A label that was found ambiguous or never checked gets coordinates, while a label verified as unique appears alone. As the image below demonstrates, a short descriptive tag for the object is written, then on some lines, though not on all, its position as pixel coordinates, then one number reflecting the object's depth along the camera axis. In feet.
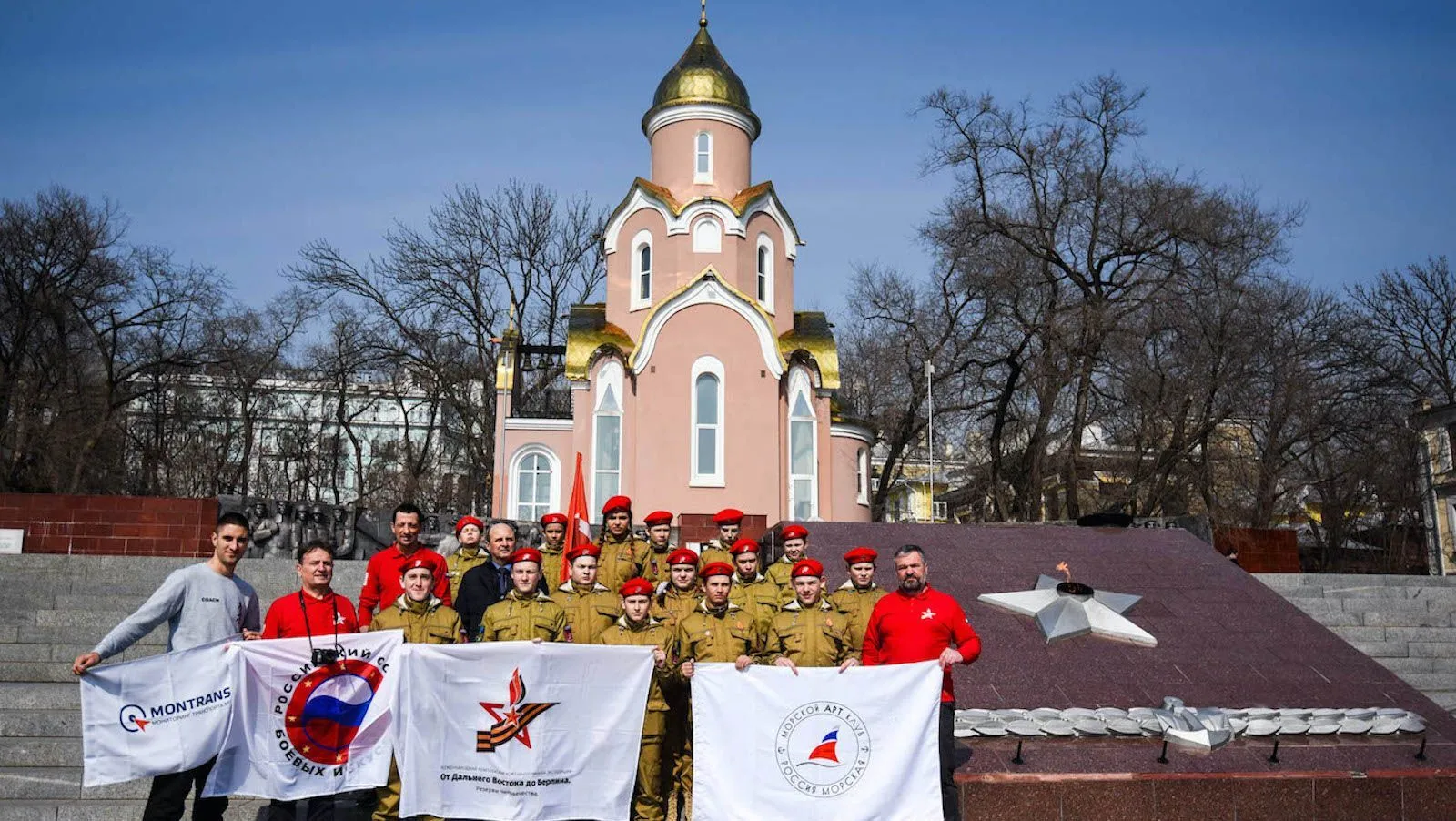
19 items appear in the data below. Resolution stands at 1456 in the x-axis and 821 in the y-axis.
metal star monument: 32.09
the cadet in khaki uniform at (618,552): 28.86
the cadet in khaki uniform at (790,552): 28.37
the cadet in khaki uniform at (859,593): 24.71
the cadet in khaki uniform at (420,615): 21.68
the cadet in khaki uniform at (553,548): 28.22
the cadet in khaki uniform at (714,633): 22.89
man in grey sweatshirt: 19.21
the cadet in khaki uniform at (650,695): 21.79
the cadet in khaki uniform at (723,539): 29.84
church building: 68.39
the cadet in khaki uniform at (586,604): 23.56
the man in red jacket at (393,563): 24.56
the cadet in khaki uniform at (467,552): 27.22
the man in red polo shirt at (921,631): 21.58
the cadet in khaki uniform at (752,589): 25.00
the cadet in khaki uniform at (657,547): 29.07
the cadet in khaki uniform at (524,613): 22.40
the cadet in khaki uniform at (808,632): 23.08
